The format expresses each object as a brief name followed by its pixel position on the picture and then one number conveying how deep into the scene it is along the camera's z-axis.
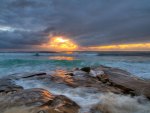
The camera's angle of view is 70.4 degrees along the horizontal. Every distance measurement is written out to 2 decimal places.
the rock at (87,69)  4.80
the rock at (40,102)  1.76
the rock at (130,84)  2.68
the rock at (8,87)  2.64
